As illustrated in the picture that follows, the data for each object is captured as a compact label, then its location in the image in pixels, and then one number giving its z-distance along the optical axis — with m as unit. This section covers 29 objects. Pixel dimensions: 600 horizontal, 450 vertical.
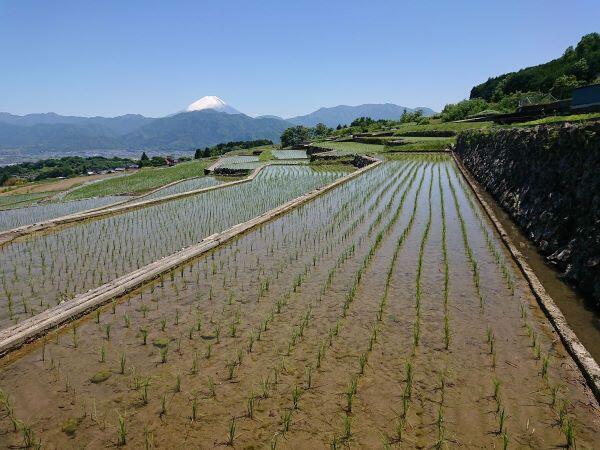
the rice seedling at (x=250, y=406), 3.99
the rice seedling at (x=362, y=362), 4.67
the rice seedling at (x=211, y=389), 4.30
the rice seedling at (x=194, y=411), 3.96
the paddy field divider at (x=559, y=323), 4.36
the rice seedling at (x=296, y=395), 4.13
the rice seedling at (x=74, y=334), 5.41
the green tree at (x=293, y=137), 78.81
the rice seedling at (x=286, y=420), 3.81
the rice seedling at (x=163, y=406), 4.03
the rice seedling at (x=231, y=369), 4.61
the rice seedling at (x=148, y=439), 3.62
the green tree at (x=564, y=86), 47.00
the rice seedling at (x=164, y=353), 4.96
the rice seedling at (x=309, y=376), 4.42
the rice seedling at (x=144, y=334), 5.43
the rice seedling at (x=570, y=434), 3.52
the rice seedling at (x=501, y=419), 3.70
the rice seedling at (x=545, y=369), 4.49
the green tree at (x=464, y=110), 56.94
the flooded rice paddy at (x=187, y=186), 21.92
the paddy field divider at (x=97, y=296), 5.34
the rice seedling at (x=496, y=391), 4.15
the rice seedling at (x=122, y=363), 4.73
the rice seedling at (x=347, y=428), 3.69
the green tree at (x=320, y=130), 94.40
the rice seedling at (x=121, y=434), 3.65
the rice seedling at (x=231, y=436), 3.66
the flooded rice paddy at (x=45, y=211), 15.97
